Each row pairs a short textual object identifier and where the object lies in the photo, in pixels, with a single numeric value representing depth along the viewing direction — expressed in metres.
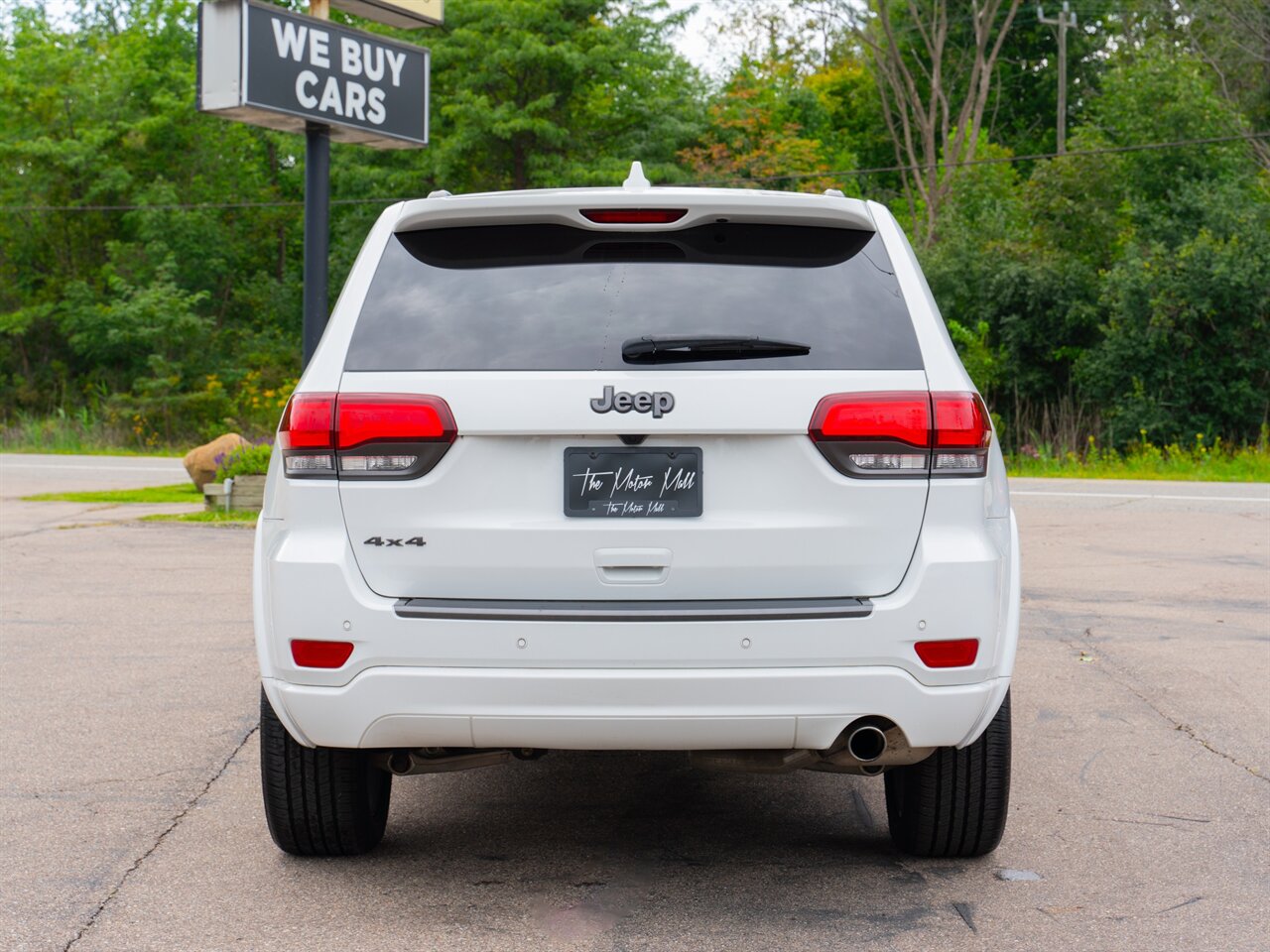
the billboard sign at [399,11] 14.17
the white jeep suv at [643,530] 3.51
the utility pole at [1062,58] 42.84
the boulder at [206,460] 17.44
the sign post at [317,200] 13.35
